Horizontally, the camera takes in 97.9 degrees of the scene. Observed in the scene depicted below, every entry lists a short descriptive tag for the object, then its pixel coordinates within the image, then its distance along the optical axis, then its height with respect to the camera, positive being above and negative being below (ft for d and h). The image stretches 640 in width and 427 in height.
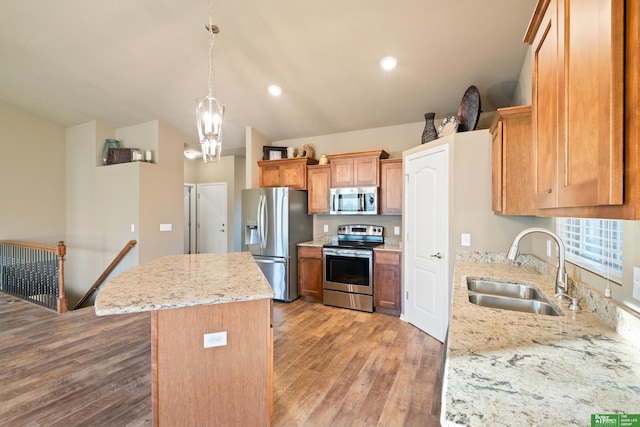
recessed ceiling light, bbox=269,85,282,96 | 11.71 +5.27
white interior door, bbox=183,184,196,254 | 21.97 -0.29
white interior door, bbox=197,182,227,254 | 20.90 -0.29
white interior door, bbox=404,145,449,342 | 9.39 -1.03
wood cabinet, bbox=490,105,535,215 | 6.06 +1.20
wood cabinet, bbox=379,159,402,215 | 12.69 +1.19
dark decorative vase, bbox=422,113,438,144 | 11.16 +3.31
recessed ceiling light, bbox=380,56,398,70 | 9.39 +5.15
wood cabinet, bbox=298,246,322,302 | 13.76 -2.97
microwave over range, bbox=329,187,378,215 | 13.07 +0.58
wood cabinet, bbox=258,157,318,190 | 14.65 +2.20
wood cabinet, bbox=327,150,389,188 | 13.00 +2.12
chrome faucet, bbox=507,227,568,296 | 4.81 -0.79
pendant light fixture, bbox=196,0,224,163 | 6.96 +2.27
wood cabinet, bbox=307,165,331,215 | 14.26 +1.30
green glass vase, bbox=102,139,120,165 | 16.48 +4.00
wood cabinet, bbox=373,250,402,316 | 11.89 -2.97
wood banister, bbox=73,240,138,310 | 14.74 -2.93
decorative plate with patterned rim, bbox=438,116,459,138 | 9.17 +2.92
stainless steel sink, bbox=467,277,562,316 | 5.14 -1.74
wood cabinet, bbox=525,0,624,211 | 2.00 +1.00
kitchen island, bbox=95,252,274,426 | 4.73 -2.39
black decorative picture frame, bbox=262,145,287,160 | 15.64 +3.42
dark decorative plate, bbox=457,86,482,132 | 8.82 +3.35
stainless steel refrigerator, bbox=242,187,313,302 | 13.76 -0.95
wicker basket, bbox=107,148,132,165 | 15.93 +3.35
